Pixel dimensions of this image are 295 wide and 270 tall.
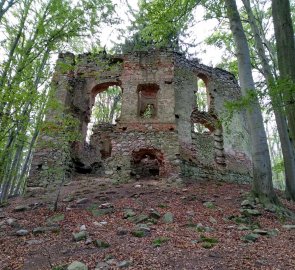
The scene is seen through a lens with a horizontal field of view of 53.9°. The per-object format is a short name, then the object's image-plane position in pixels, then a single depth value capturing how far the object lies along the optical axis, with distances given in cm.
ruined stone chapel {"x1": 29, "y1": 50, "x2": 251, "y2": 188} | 1063
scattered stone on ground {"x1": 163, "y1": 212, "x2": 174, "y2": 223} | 600
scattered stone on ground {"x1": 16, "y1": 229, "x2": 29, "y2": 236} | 545
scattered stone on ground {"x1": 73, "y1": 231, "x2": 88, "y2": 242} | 498
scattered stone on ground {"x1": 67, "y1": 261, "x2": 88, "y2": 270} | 375
